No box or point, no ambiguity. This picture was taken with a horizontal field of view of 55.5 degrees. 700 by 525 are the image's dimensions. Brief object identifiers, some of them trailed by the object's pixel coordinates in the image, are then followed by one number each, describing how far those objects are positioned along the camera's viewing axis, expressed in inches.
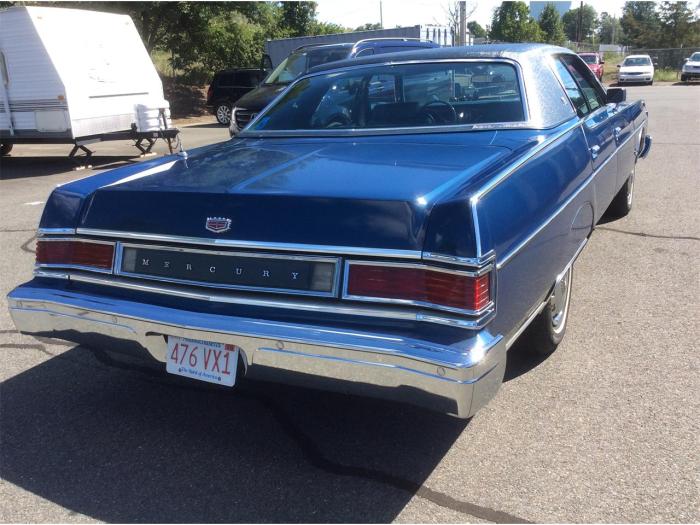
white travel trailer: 434.6
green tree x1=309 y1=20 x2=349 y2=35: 1540.4
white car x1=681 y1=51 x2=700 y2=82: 1240.2
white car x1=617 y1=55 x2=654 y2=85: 1266.0
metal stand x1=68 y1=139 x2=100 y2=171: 450.6
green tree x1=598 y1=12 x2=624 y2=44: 4265.3
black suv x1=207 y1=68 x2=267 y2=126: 809.5
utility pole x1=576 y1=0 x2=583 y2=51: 2522.1
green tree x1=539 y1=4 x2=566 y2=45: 2596.0
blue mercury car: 93.4
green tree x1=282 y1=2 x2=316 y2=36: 1536.7
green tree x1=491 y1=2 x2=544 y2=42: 2041.1
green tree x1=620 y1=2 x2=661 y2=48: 2014.0
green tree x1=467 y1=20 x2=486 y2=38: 2481.5
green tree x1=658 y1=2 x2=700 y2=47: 1781.5
